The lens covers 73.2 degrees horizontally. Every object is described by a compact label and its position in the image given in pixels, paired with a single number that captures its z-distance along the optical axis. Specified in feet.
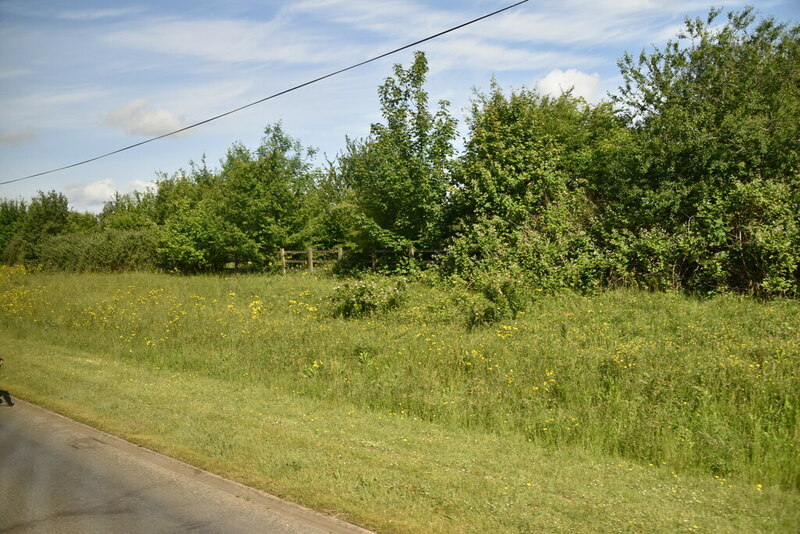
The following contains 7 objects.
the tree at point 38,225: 146.51
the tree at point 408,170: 70.79
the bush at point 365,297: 48.03
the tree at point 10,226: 150.30
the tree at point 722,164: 44.11
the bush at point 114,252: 113.19
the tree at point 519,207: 52.11
